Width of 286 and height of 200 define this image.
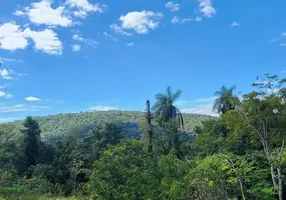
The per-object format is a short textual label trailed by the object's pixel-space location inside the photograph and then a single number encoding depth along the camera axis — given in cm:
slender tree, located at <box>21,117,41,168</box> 2679
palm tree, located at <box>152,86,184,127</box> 2606
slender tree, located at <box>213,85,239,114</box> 2384
